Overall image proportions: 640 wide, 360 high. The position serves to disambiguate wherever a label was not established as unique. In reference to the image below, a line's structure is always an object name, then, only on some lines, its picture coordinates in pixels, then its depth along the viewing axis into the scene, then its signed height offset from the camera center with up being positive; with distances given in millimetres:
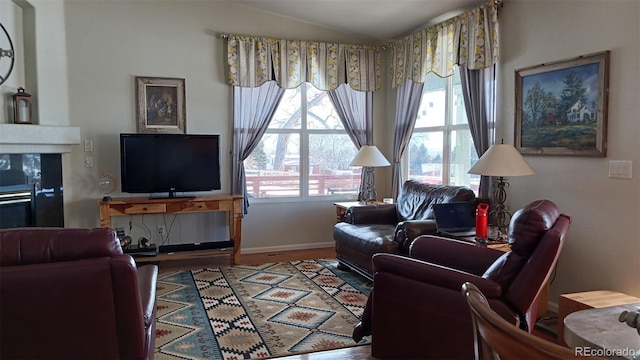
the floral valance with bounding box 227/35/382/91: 5285 +1178
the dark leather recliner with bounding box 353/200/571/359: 2133 -655
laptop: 3686 -483
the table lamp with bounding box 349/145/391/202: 5035 +20
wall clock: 4059 +940
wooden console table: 4555 -485
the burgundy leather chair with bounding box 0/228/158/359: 1630 -494
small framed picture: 5043 +619
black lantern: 4148 +486
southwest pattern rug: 2957 -1180
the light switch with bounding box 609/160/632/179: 3035 -64
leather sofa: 3840 -611
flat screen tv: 4770 -30
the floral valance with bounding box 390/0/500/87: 4125 +1163
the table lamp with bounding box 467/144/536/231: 3236 -31
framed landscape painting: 3199 +403
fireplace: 4090 -284
